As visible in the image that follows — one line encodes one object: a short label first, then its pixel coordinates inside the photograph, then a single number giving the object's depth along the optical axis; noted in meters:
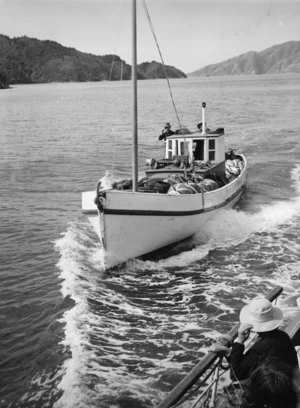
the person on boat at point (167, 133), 19.52
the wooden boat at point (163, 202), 12.30
